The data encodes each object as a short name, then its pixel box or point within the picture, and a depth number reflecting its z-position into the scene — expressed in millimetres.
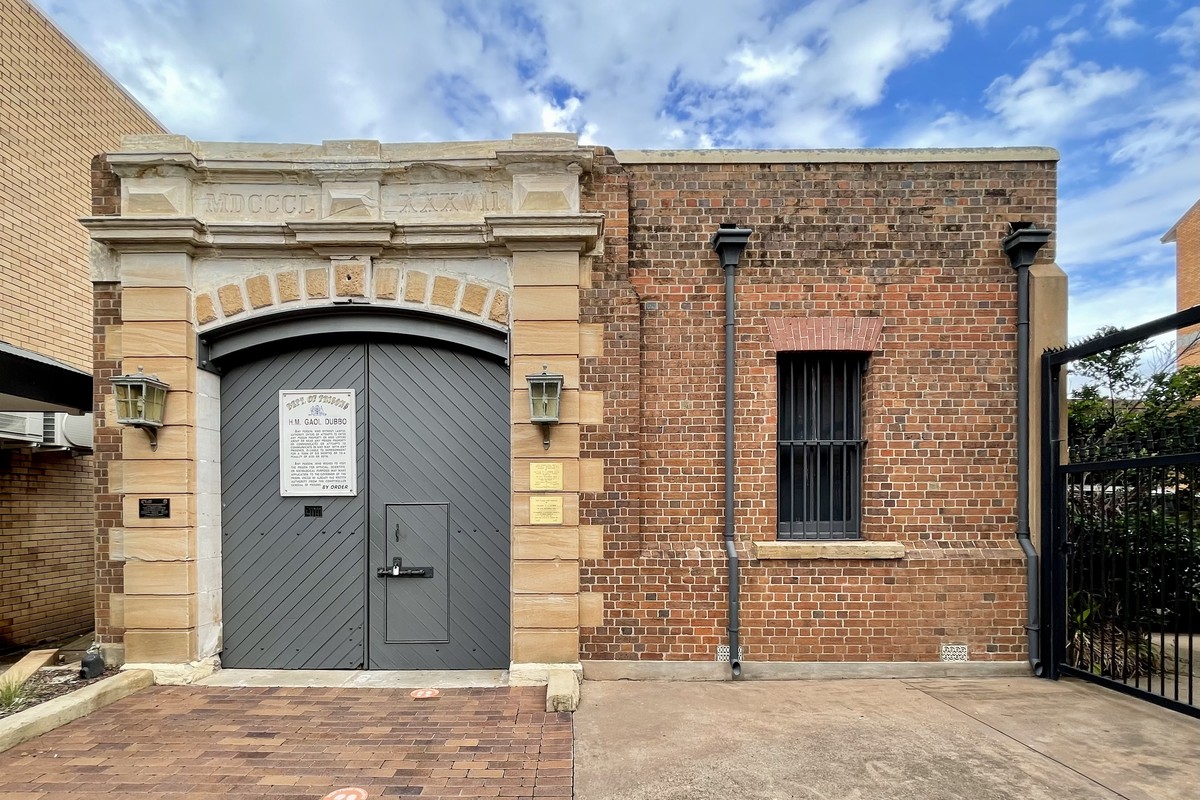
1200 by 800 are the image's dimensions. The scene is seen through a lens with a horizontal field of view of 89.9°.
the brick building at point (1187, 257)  20969
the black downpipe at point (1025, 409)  5586
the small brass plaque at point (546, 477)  5480
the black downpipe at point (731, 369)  5500
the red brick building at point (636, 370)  5508
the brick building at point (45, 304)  7594
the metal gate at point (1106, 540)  5133
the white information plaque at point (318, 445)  5824
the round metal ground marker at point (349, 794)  3617
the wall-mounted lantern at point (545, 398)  5293
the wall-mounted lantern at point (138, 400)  5246
